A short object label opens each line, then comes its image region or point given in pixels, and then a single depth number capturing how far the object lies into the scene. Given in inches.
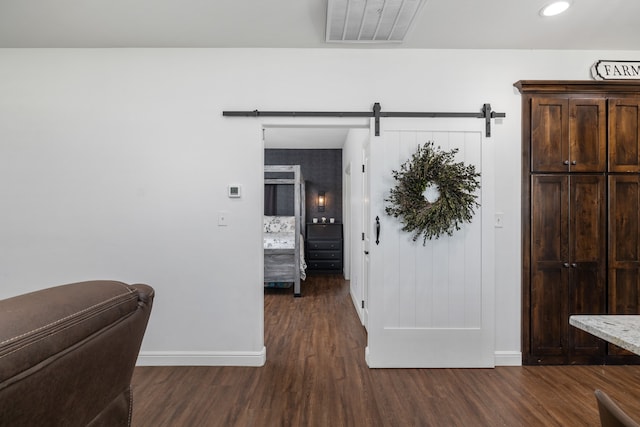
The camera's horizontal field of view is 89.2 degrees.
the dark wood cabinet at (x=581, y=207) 104.2
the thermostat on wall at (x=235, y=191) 105.4
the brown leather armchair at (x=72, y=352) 21.8
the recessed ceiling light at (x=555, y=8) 84.0
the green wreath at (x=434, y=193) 98.0
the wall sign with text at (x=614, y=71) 105.7
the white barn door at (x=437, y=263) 103.0
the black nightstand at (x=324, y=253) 252.4
